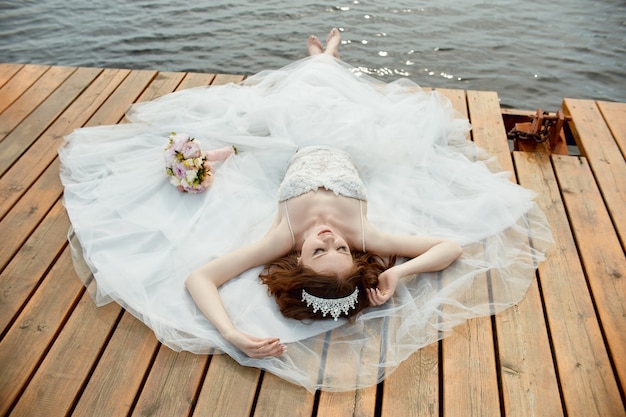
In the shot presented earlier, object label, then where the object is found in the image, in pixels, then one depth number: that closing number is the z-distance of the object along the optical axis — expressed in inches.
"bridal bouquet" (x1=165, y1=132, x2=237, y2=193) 139.6
